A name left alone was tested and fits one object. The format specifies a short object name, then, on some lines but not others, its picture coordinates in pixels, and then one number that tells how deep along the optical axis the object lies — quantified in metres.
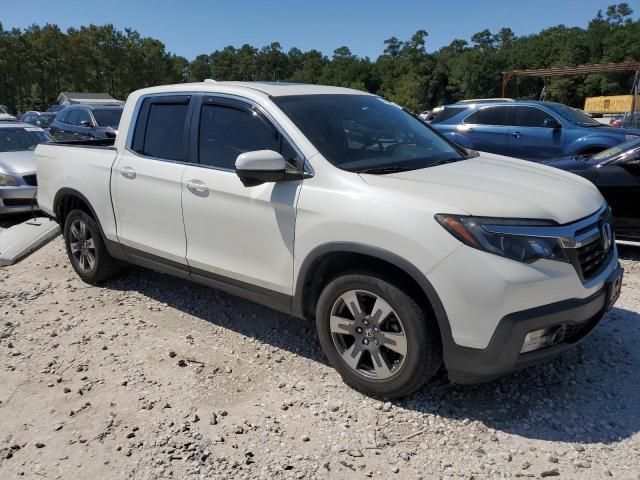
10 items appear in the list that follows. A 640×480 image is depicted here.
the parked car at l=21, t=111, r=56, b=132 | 25.03
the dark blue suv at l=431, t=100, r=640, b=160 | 9.41
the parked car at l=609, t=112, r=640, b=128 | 20.36
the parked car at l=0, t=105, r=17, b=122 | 15.67
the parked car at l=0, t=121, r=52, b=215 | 8.19
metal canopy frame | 24.58
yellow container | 48.68
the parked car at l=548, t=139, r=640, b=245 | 5.36
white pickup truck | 2.74
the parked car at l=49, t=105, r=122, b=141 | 13.58
